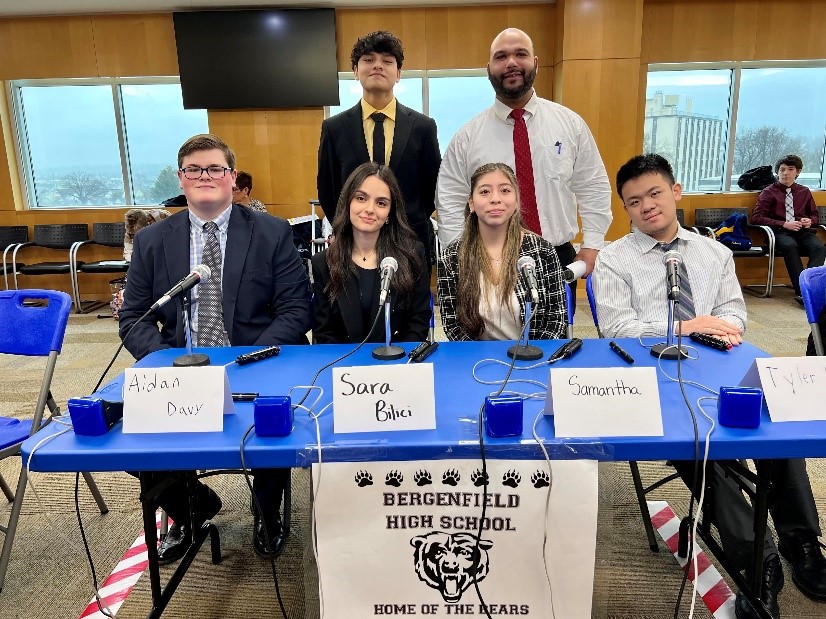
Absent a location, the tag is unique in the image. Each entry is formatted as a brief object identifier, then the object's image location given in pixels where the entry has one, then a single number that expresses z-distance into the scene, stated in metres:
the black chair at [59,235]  6.16
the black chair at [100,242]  5.71
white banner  1.10
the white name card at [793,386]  1.16
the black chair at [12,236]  6.20
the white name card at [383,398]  1.13
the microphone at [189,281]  1.40
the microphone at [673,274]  1.35
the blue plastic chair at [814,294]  1.85
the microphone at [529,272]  1.41
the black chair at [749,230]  5.73
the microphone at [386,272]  1.47
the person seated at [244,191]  4.71
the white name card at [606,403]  1.11
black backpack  6.11
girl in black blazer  1.98
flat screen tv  5.79
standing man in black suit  2.60
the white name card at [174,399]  1.17
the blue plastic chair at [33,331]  1.85
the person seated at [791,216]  5.52
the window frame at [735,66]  6.11
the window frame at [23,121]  6.36
